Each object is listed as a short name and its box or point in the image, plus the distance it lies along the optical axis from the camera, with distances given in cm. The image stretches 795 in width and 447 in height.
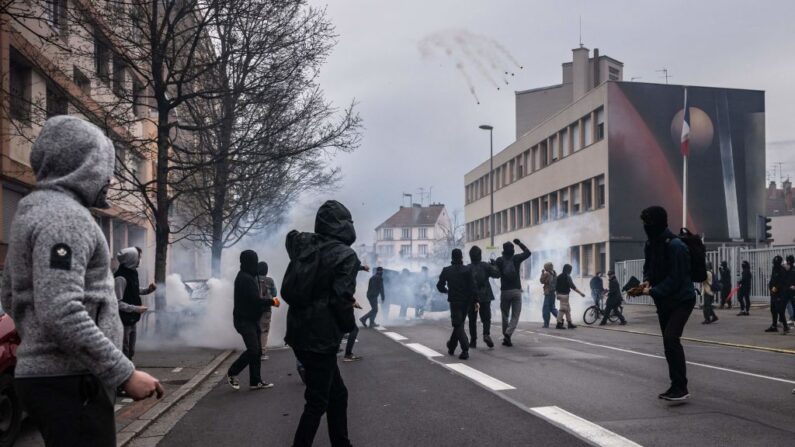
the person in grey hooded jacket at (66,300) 242
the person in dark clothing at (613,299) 2319
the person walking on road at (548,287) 2241
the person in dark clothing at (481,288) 1291
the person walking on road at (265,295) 988
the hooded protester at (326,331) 498
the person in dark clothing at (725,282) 2558
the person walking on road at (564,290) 2127
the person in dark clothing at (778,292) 1730
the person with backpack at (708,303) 2069
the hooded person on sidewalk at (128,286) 902
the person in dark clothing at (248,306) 941
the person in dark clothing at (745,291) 2289
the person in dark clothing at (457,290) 1226
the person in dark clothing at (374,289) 2147
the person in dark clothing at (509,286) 1455
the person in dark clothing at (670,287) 754
